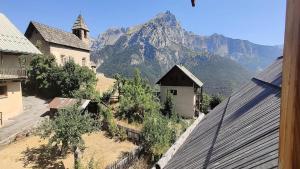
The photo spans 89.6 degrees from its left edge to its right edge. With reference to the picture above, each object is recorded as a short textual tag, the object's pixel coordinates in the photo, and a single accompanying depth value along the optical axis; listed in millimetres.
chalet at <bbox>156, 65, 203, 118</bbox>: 20617
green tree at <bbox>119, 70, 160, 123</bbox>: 15914
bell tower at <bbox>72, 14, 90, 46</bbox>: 26013
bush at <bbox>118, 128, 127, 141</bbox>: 12907
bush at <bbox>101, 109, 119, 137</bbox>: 13348
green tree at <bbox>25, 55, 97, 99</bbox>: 17892
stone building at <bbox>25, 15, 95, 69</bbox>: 20599
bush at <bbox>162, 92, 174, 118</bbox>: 19433
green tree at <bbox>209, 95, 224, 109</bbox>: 23941
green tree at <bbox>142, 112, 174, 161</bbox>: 10619
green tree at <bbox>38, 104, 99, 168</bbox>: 9306
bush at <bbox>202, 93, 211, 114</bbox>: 24325
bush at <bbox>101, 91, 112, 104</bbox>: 18138
